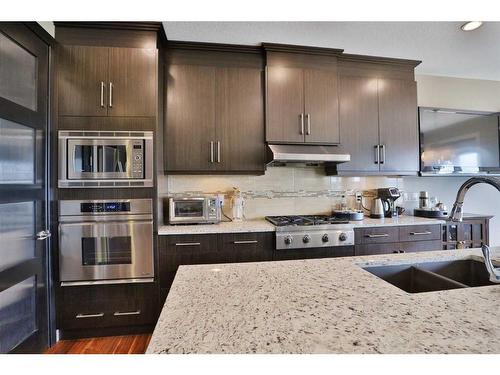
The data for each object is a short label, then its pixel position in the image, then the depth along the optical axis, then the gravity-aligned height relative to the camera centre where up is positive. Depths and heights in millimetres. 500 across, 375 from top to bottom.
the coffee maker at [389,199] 2486 -121
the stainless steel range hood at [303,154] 2100 +325
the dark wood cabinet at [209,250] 1855 -493
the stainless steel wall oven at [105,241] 1757 -390
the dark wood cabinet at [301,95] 2201 +925
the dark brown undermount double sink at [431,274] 958 -387
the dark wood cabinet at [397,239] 2092 -480
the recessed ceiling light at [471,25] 1848 +1331
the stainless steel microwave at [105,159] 1748 +256
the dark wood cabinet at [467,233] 2264 -465
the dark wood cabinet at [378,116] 2389 +770
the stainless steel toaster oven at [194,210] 2056 -183
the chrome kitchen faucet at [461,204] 753 -76
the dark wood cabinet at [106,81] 1769 +876
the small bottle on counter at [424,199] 2619 -137
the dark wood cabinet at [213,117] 2123 +696
